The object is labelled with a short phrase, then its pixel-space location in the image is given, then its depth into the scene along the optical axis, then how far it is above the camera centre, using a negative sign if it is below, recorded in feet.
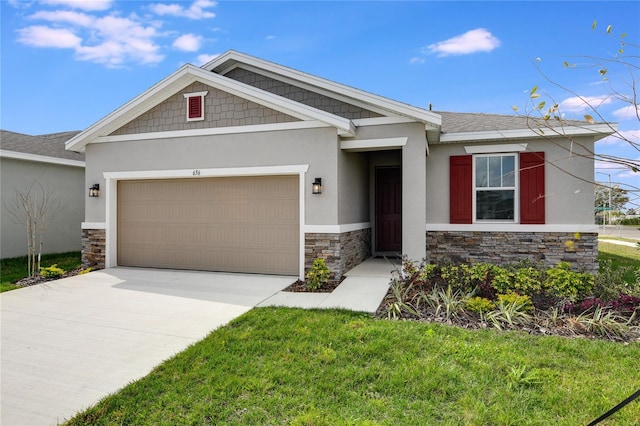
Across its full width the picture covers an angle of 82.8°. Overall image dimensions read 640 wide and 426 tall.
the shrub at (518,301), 18.07 -4.47
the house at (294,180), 25.94 +2.57
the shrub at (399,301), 18.56 -4.95
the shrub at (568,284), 18.97 -3.84
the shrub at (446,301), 18.21 -4.73
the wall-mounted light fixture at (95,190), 31.14 +1.89
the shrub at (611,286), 18.93 -4.17
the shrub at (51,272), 27.99 -4.66
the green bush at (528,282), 19.48 -3.82
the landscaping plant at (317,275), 23.99 -4.25
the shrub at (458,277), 20.77 -3.80
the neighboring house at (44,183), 37.32 +3.21
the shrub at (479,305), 18.12 -4.71
